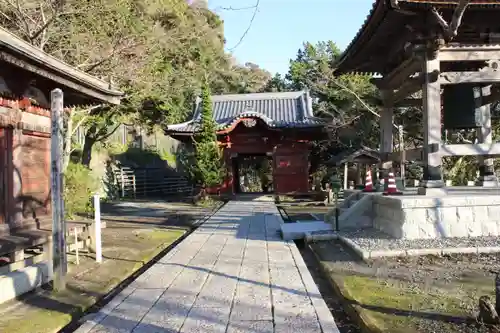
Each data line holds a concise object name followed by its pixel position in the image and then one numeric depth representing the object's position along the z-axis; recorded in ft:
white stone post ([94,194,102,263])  21.90
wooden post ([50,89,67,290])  16.57
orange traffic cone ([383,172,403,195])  27.43
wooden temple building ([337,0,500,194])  24.17
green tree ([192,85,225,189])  62.13
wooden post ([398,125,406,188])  51.22
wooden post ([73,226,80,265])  21.62
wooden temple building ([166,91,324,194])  67.31
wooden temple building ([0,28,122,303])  16.63
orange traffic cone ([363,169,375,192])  33.12
